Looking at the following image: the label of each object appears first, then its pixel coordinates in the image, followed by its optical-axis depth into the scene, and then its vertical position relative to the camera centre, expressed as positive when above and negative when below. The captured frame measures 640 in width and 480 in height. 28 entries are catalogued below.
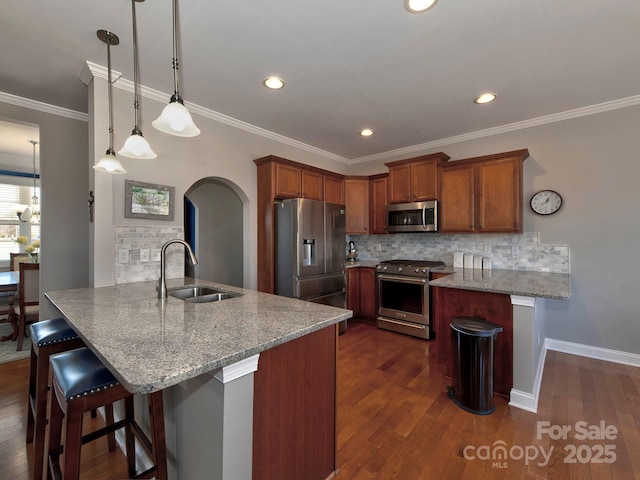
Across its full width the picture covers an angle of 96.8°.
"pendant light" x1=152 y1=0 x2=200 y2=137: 1.34 +0.58
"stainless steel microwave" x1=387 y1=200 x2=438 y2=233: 3.64 +0.31
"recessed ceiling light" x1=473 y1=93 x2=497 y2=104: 2.70 +1.37
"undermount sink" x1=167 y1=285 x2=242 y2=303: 2.01 -0.39
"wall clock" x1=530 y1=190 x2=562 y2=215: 3.12 +0.42
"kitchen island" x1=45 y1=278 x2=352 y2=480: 0.89 -0.36
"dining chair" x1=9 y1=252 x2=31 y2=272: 4.35 -0.24
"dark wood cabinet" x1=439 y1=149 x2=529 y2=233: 3.12 +0.53
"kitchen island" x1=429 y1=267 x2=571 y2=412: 2.09 -0.63
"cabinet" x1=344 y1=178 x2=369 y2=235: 4.41 +0.54
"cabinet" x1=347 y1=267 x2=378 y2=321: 4.07 -0.76
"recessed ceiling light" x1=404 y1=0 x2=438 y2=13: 1.60 +1.34
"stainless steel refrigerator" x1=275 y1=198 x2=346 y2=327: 3.27 -0.13
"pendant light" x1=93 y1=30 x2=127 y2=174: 1.74 +0.76
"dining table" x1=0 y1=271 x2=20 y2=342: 3.53 -0.57
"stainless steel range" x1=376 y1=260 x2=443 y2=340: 3.48 -0.73
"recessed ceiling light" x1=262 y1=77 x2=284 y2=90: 2.42 +1.38
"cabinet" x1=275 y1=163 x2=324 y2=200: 3.39 +0.75
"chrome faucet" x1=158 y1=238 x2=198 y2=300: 1.69 -0.23
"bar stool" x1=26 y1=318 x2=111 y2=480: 1.53 -0.71
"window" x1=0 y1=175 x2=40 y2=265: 5.00 +0.54
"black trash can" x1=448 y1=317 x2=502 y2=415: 2.04 -0.92
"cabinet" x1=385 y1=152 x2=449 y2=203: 3.63 +0.83
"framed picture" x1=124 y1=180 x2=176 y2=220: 2.41 +0.37
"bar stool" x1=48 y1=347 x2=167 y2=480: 1.07 -0.65
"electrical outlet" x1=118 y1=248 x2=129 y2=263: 2.36 -0.10
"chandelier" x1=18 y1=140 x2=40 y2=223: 4.80 +0.50
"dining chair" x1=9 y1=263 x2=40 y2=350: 3.17 -0.58
